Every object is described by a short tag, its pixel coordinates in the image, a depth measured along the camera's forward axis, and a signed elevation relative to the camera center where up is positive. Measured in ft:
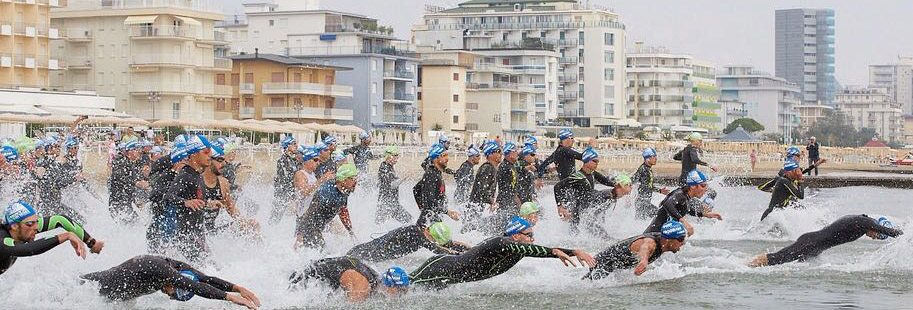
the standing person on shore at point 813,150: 162.61 -3.45
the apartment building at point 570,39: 448.65 +27.26
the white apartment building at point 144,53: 269.64 +13.63
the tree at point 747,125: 597.11 -1.76
